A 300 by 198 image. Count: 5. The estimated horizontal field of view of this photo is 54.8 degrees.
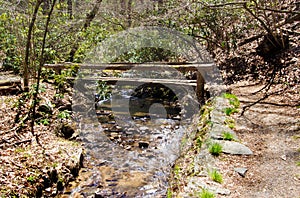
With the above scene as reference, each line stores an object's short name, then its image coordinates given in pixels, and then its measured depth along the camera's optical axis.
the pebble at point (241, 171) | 3.39
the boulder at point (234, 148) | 3.92
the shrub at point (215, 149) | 3.86
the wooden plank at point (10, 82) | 7.73
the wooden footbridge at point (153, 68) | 7.68
